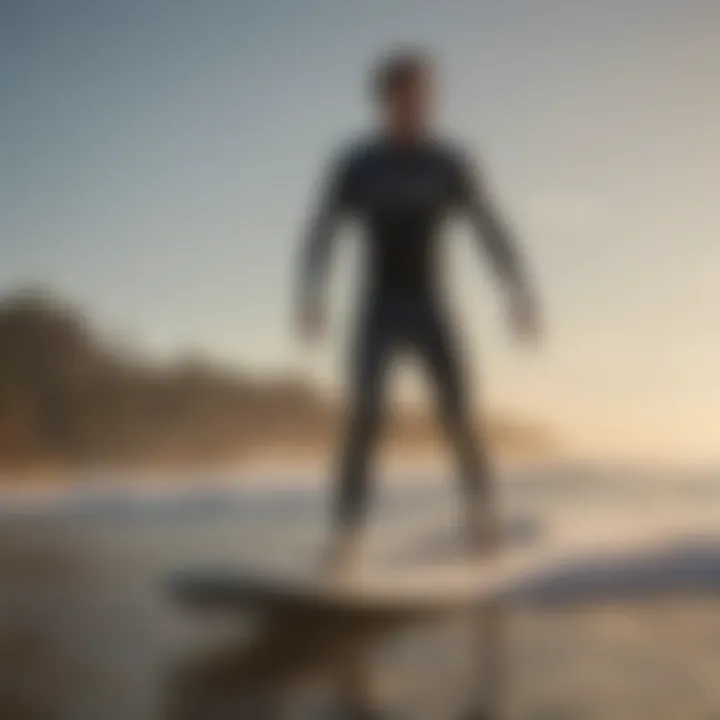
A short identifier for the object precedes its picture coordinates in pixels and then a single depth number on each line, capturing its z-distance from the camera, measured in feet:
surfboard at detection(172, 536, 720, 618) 12.08
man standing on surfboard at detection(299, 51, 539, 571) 12.30
